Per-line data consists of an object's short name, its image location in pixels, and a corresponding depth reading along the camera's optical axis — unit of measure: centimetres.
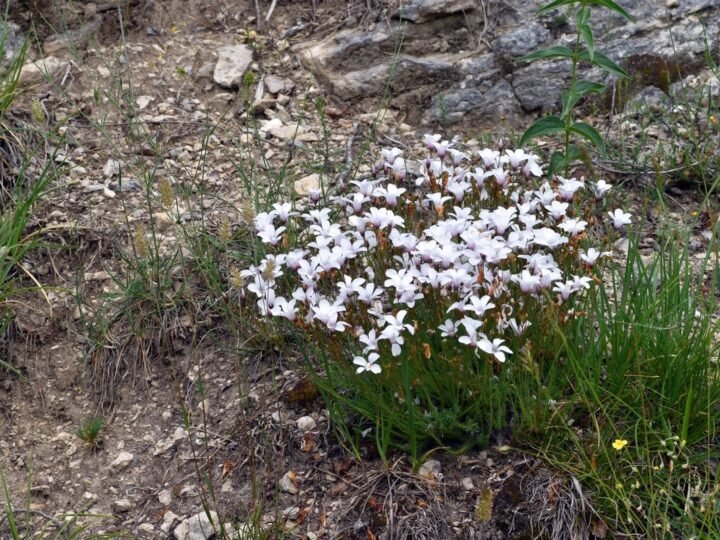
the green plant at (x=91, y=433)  378
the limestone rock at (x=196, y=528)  324
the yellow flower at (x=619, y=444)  286
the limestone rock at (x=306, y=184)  473
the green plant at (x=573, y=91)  367
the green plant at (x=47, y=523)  335
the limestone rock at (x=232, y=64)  555
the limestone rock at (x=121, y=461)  371
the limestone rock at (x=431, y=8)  563
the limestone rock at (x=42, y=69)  542
